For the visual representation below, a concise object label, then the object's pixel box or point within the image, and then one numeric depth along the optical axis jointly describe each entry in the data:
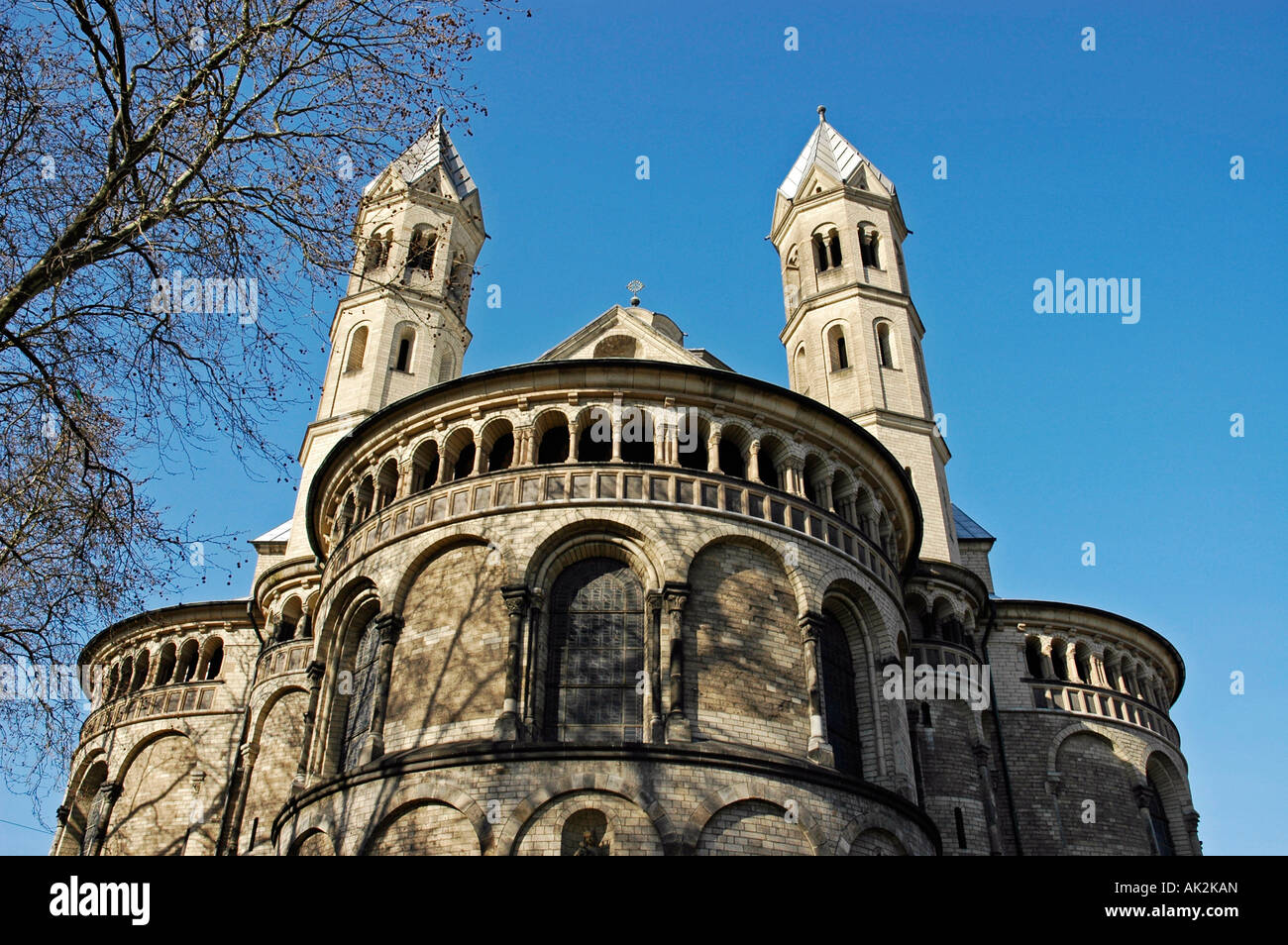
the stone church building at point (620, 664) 16.14
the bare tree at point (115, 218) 10.52
